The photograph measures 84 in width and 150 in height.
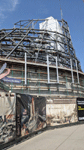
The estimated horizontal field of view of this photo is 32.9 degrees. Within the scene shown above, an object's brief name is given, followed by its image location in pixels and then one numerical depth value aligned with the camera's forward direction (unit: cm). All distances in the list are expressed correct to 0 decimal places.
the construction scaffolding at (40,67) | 2095
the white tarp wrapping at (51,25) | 4528
